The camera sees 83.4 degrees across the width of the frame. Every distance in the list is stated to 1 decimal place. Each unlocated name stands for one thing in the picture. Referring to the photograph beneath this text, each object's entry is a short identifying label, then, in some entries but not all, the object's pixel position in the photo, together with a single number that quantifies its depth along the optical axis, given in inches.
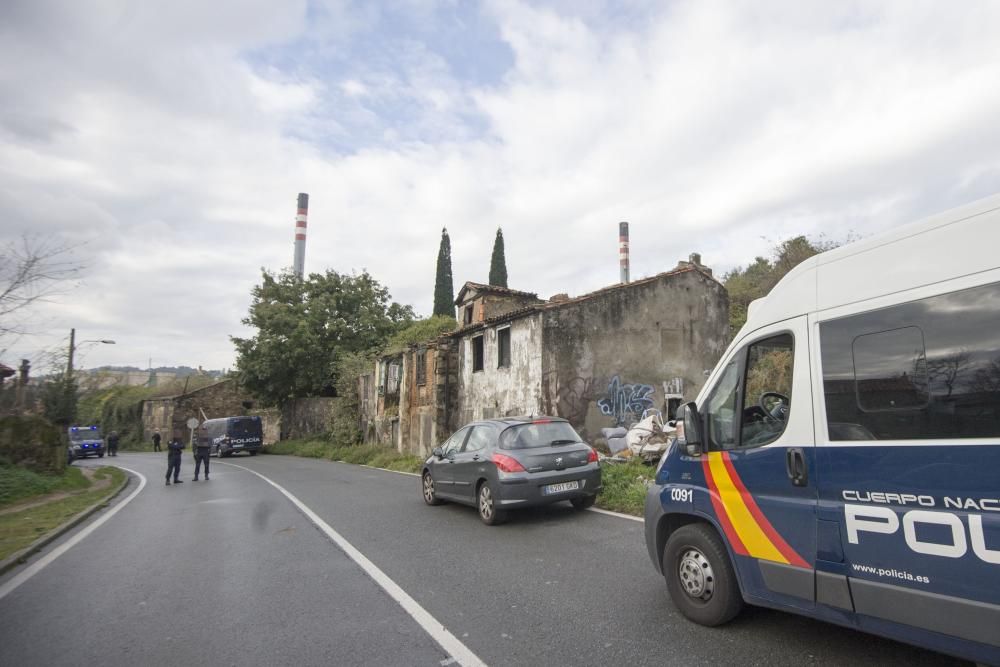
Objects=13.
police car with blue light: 1428.4
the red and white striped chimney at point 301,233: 1820.9
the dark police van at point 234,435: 1349.7
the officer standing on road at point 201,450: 709.9
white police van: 104.3
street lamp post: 994.8
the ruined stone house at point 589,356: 680.4
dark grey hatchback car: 313.0
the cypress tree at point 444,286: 1849.2
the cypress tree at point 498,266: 1756.9
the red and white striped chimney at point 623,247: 1492.4
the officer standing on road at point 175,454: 672.4
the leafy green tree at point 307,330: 1466.5
